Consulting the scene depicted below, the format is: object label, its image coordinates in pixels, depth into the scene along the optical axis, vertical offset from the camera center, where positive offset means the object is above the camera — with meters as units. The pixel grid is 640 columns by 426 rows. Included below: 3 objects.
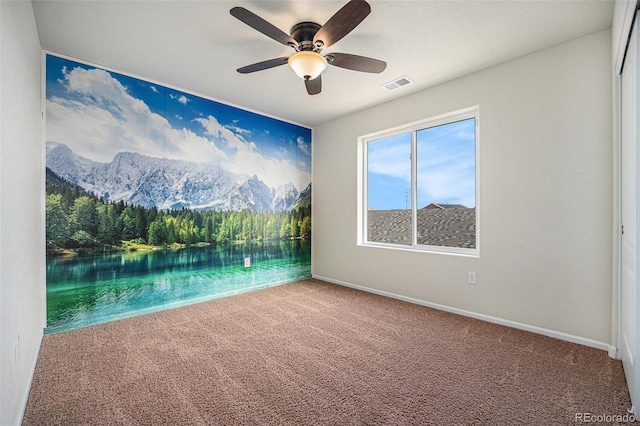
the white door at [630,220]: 1.58 -0.06
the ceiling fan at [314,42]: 1.79 +1.23
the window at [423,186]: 3.22 +0.33
